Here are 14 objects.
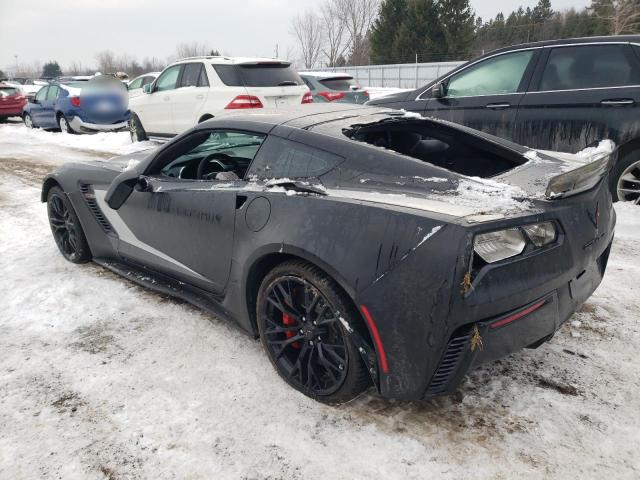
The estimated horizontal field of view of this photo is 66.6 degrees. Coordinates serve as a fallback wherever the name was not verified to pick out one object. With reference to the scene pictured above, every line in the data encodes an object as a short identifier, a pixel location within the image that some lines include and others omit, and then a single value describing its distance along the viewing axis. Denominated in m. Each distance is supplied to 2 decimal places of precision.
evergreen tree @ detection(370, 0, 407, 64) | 41.69
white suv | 8.02
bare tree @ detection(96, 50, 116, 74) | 90.19
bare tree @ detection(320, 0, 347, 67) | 61.31
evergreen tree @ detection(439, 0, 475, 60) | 38.53
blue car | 12.41
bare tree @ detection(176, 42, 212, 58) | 84.62
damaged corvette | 1.84
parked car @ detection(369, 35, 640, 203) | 4.60
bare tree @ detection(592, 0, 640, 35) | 25.05
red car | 17.38
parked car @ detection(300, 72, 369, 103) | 11.24
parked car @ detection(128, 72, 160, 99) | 12.95
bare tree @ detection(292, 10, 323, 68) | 65.44
